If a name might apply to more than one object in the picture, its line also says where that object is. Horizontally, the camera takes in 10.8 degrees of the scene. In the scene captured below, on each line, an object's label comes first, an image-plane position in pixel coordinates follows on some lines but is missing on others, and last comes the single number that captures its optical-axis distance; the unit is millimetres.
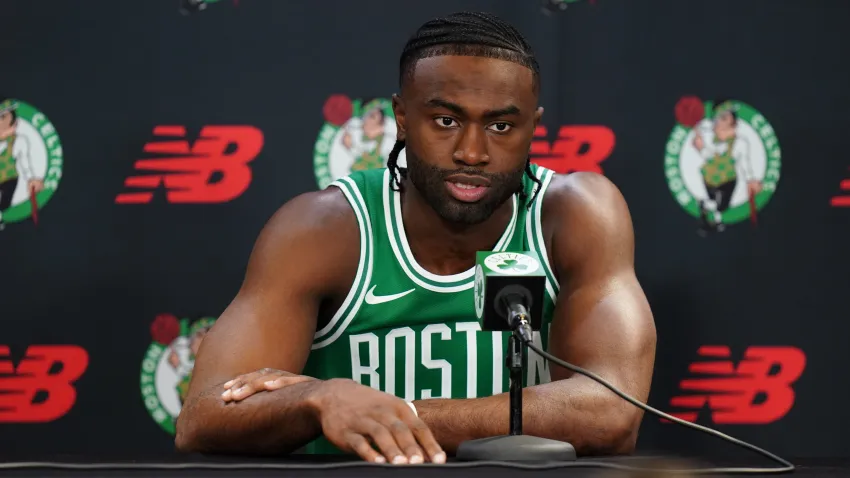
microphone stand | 4986
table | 4899
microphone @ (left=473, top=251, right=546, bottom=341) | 5013
